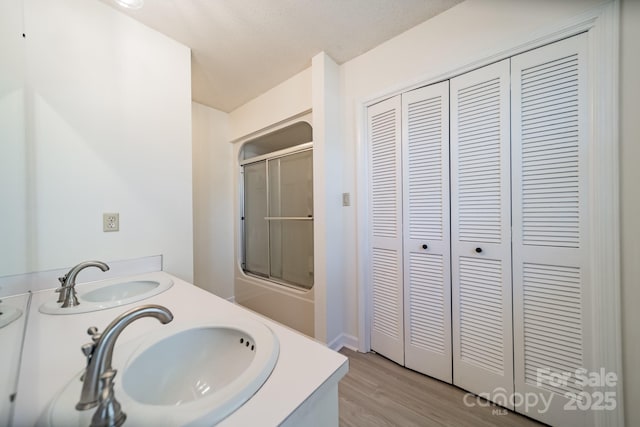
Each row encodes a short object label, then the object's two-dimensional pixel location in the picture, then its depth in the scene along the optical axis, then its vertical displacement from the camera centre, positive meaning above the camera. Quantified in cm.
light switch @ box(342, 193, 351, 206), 187 +10
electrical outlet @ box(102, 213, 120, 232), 128 -5
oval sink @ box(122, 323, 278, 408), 60 -47
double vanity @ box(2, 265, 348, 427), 43 -39
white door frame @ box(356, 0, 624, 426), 96 +8
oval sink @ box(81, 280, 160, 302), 112 -42
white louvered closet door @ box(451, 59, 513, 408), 124 -14
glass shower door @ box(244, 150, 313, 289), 223 -8
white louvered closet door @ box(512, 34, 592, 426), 105 -8
